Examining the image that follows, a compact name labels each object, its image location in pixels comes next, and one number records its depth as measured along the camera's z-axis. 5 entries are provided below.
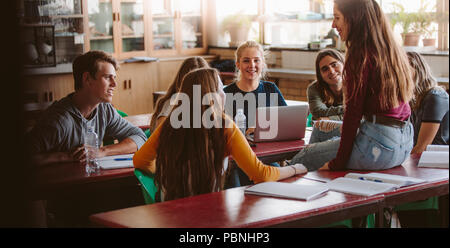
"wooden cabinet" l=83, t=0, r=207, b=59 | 6.71
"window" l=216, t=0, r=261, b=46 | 7.46
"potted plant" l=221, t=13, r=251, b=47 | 7.39
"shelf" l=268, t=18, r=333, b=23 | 6.62
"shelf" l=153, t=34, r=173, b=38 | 7.31
